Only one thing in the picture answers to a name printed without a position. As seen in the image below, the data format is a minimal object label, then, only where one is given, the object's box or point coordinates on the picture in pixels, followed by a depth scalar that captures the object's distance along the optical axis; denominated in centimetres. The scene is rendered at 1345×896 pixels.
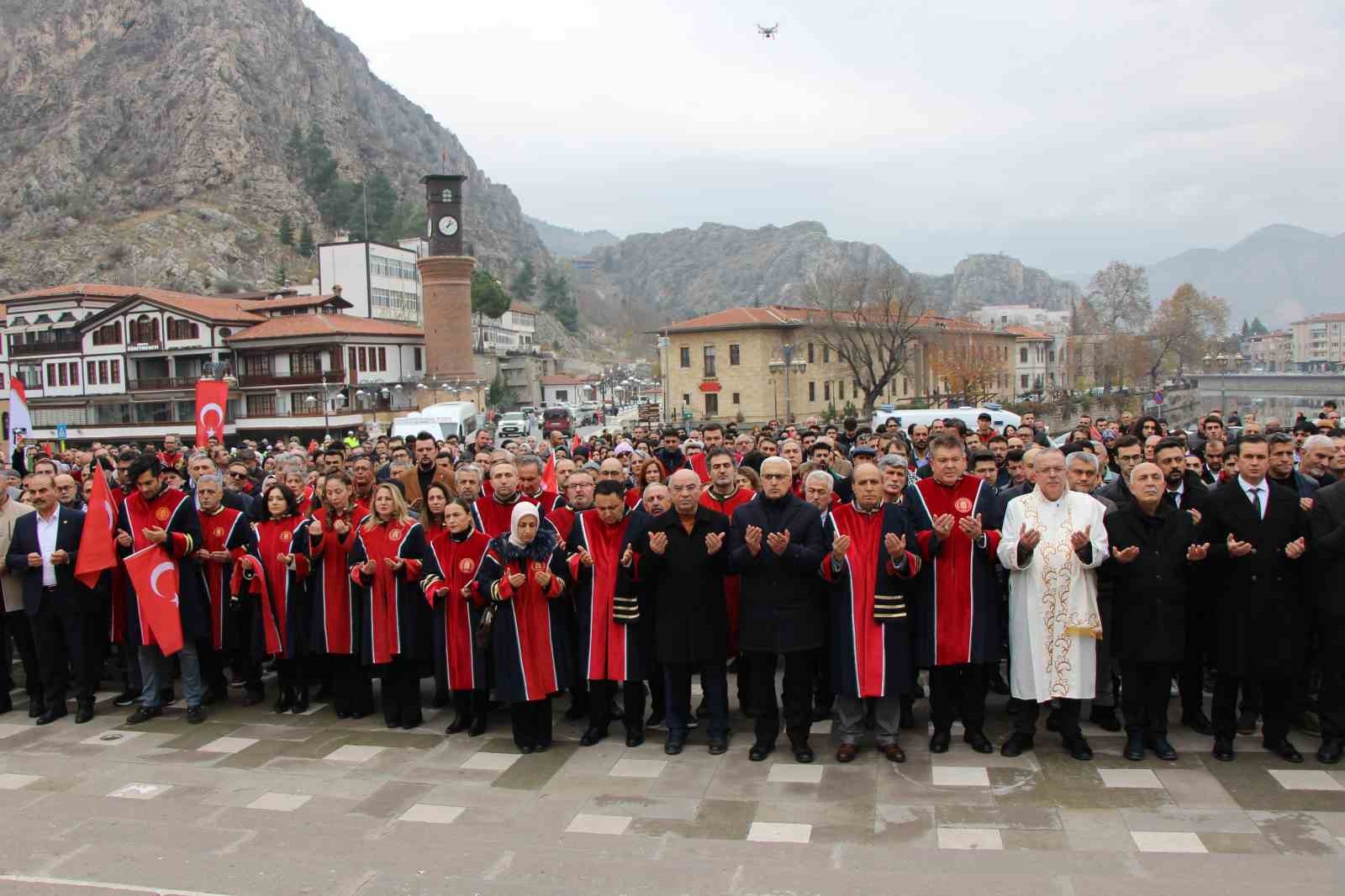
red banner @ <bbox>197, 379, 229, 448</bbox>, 1619
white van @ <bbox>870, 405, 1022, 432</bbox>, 3016
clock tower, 6519
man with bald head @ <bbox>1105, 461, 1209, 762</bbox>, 672
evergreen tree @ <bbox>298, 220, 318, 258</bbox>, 10312
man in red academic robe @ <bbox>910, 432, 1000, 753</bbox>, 696
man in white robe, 675
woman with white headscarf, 731
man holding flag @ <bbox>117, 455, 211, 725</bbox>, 848
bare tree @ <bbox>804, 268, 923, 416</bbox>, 5747
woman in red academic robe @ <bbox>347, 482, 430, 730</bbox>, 809
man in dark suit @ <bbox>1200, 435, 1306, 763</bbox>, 670
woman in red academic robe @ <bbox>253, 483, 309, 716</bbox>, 863
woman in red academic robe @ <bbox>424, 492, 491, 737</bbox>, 772
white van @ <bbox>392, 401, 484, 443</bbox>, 3058
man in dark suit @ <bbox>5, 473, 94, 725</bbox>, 854
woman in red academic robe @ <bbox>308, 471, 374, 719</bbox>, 838
